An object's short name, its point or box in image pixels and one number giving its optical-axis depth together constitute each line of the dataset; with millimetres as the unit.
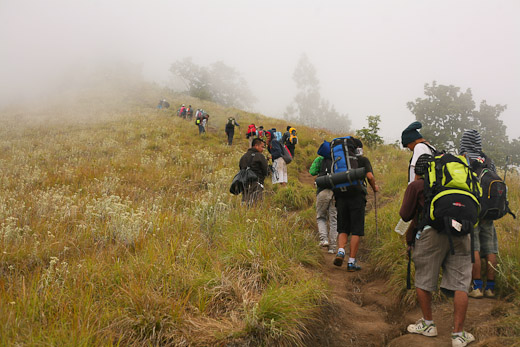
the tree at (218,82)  58562
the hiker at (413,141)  3763
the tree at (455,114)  34188
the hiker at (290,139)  12219
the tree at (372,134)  13662
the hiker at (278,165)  9148
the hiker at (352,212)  4750
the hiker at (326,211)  5598
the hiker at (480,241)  3582
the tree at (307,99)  59875
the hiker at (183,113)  25625
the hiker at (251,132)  14820
